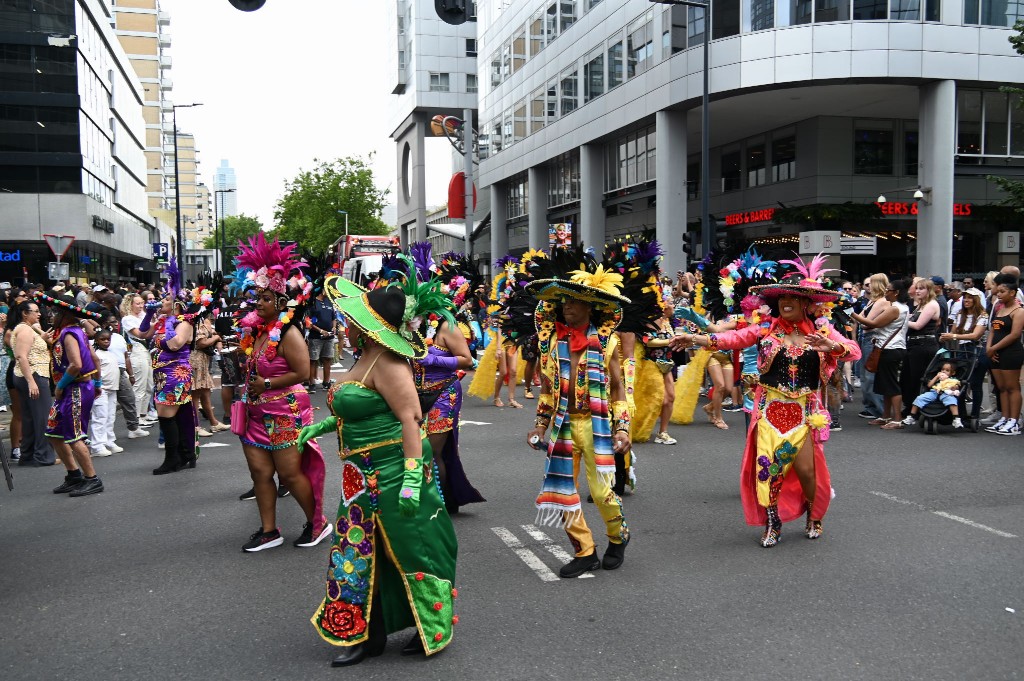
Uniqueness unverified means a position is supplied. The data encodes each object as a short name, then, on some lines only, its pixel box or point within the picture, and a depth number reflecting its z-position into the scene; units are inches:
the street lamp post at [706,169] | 732.7
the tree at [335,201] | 2650.1
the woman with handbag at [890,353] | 428.0
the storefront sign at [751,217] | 1154.0
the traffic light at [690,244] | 767.7
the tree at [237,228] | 4914.6
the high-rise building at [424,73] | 2554.1
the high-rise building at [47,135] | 1310.3
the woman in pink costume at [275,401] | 234.4
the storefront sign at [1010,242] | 1115.9
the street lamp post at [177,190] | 1291.6
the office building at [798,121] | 939.3
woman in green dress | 160.2
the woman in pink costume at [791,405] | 235.6
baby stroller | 408.8
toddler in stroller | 406.6
